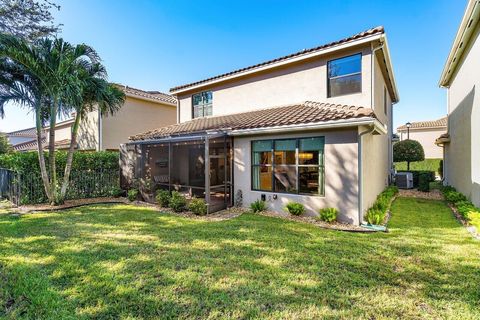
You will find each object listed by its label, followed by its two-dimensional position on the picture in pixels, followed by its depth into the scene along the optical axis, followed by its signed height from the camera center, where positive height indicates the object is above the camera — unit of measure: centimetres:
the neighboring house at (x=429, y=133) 2892 +334
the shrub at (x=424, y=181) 1472 -137
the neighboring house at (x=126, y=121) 1691 +320
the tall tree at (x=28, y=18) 1101 +721
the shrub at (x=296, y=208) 861 -175
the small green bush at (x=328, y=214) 784 -182
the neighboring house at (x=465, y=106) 897 +257
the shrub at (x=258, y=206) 950 -183
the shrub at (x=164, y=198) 1066 -166
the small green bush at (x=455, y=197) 1054 -175
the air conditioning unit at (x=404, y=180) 1628 -144
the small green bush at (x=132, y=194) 1210 -165
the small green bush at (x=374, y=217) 766 -190
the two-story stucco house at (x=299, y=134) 800 +108
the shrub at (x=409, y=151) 1833 +67
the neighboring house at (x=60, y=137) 1928 +249
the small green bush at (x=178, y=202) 985 -172
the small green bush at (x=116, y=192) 1327 -167
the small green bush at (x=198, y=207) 925 -179
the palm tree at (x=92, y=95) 1044 +315
